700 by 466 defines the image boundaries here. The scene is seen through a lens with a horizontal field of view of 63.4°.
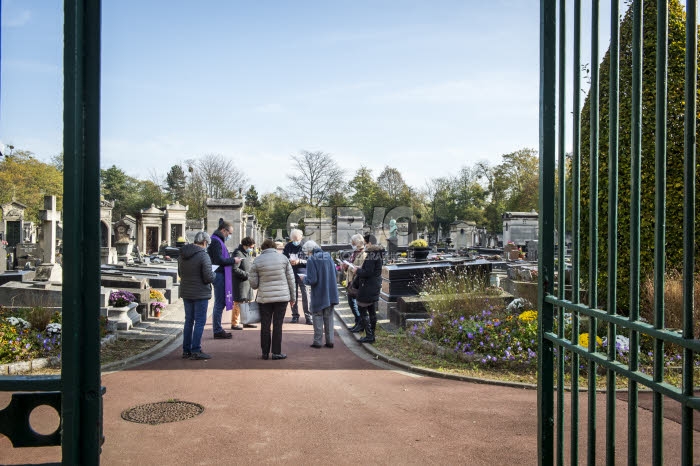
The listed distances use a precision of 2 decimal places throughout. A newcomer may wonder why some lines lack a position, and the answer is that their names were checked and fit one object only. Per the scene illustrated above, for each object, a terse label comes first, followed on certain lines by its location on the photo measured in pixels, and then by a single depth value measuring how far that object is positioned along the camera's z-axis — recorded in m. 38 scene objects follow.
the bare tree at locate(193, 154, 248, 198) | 56.81
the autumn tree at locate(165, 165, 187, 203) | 80.12
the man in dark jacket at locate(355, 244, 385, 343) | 10.02
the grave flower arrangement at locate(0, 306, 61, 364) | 7.75
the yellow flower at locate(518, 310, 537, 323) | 9.05
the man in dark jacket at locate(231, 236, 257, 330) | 10.82
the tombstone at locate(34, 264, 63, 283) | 16.17
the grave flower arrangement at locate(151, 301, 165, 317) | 13.02
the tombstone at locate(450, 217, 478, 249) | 44.94
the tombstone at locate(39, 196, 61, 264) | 18.16
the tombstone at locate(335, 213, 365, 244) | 34.12
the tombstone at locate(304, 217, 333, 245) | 36.16
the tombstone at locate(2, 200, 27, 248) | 30.45
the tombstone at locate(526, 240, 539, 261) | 29.08
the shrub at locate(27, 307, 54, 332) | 8.92
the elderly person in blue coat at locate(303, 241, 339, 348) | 9.53
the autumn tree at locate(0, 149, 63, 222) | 42.19
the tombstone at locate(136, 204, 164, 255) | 37.94
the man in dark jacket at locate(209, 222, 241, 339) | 10.37
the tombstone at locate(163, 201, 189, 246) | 38.69
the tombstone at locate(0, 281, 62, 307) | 11.15
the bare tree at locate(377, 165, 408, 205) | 65.03
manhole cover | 5.68
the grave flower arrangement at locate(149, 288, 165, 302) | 13.77
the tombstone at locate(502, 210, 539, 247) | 38.41
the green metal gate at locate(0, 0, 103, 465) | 2.00
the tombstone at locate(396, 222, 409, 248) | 35.94
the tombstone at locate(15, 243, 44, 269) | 24.86
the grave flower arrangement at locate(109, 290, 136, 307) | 11.06
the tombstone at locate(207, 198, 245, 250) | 25.31
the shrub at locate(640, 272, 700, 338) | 7.67
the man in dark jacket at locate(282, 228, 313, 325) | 11.87
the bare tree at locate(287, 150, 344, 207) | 52.38
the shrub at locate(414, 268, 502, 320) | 10.09
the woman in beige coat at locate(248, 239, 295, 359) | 8.77
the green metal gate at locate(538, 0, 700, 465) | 1.82
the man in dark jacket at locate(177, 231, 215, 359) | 8.73
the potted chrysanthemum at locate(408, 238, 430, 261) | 20.84
